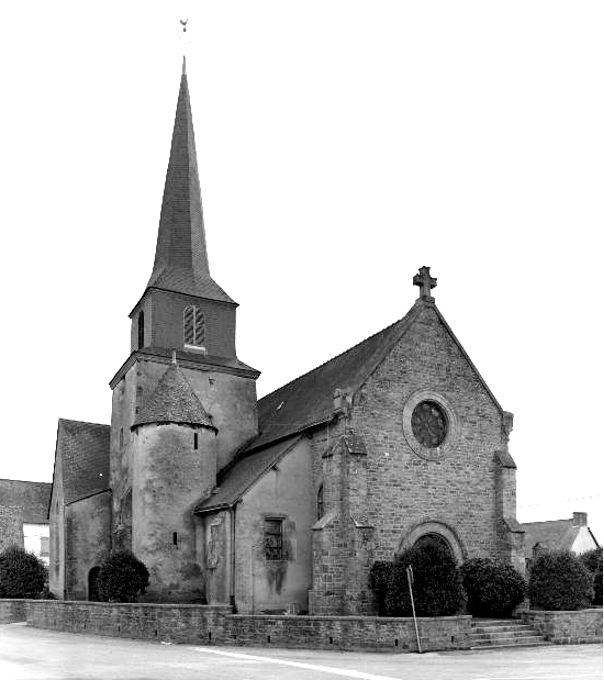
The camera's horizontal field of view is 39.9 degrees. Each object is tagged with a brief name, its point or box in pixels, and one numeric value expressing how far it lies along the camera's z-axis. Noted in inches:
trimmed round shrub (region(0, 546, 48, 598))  1574.8
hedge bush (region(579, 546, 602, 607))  1254.7
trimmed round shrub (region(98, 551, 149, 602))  1186.0
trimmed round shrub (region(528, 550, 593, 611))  1001.5
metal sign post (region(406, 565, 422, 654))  857.5
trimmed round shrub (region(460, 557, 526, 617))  1073.5
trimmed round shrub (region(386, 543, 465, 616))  919.7
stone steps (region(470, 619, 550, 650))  935.7
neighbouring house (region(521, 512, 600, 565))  2407.7
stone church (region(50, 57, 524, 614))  1123.9
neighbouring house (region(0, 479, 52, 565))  2571.4
